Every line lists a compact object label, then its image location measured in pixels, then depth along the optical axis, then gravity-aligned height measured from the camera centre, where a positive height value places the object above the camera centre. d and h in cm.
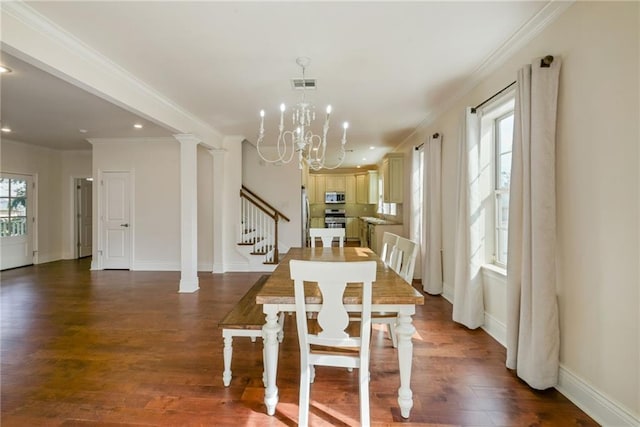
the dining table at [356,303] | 177 -62
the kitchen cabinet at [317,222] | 1046 -51
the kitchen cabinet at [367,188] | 948 +65
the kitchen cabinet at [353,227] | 1041 -68
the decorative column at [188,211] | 452 -5
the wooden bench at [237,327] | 207 -83
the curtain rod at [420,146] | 413 +103
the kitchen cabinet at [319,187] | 1033 +71
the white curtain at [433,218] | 414 -15
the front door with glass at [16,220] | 597 -26
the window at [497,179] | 288 +28
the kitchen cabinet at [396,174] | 608 +68
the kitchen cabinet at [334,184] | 1033 +81
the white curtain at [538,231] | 195 -16
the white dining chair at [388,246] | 326 -43
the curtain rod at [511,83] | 197 +100
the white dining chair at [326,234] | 395 -35
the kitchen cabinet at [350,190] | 1029 +60
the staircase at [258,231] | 577 -48
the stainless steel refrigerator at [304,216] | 655 -20
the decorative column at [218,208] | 568 -1
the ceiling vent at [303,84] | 304 +130
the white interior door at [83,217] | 731 -24
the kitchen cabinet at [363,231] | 845 -73
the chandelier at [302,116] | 263 +88
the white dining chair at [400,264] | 229 -50
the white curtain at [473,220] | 304 -13
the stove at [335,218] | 1012 -36
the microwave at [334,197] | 1016 +36
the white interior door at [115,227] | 610 -40
